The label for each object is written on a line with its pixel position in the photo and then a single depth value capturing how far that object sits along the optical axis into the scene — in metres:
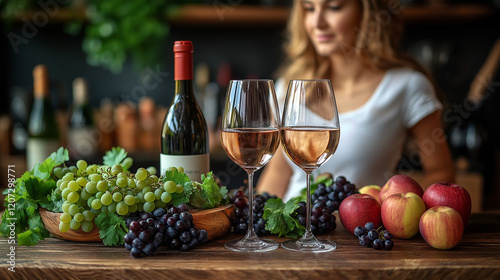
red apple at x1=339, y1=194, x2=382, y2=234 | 0.76
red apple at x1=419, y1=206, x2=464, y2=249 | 0.68
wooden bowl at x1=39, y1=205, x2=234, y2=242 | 0.72
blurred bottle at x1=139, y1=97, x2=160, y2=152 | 2.38
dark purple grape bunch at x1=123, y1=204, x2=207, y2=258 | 0.66
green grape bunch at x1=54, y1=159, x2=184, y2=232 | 0.70
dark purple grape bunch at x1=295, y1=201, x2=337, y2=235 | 0.78
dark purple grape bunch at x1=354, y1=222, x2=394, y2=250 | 0.69
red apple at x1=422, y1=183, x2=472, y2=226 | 0.75
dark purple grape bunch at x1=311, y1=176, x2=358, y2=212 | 0.85
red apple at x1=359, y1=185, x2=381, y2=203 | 0.88
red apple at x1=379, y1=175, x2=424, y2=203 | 0.80
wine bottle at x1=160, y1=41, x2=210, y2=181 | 0.89
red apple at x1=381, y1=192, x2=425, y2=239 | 0.74
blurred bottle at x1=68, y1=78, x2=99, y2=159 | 2.22
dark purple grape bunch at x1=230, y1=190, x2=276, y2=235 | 0.79
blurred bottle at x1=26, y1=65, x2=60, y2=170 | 2.08
